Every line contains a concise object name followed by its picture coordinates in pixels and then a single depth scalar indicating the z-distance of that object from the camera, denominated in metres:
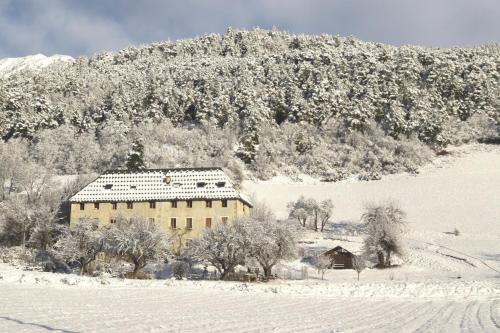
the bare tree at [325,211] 68.19
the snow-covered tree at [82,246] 42.31
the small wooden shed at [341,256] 49.81
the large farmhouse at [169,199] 55.88
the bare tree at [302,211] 67.75
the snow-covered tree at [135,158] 84.94
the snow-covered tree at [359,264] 42.72
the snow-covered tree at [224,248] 40.47
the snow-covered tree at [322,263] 43.53
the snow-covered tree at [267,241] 40.84
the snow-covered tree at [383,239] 49.38
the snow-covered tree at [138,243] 41.88
